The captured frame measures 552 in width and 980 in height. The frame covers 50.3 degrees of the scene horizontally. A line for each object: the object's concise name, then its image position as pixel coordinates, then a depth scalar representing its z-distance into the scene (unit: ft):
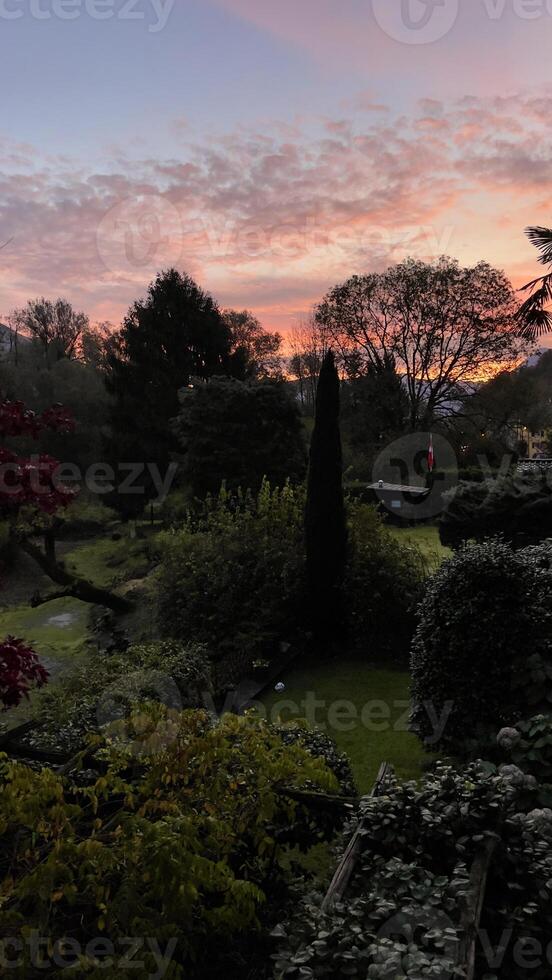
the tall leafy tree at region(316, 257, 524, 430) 83.35
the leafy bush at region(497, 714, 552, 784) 13.25
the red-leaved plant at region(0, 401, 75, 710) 11.42
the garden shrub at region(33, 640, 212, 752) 17.65
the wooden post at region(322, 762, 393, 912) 8.82
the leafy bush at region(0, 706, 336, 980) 7.77
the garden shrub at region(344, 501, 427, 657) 28.25
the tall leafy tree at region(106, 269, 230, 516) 80.38
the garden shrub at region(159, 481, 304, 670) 29.17
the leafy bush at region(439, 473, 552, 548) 38.11
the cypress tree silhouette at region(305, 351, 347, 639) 28.81
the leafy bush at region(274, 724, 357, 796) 13.70
